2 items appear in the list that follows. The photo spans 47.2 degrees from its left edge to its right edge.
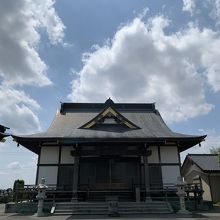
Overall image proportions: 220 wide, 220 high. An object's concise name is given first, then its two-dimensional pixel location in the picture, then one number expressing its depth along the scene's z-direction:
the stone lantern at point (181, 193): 14.49
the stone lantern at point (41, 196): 13.97
